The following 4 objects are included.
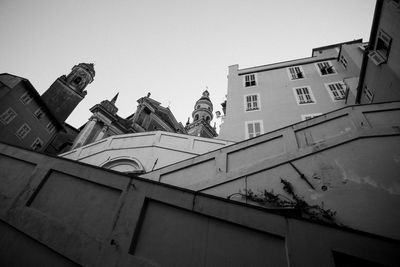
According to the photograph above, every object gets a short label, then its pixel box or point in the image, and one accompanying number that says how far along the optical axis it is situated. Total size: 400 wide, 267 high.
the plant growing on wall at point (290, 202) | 4.77
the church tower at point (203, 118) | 37.88
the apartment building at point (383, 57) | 8.55
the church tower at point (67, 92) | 31.16
